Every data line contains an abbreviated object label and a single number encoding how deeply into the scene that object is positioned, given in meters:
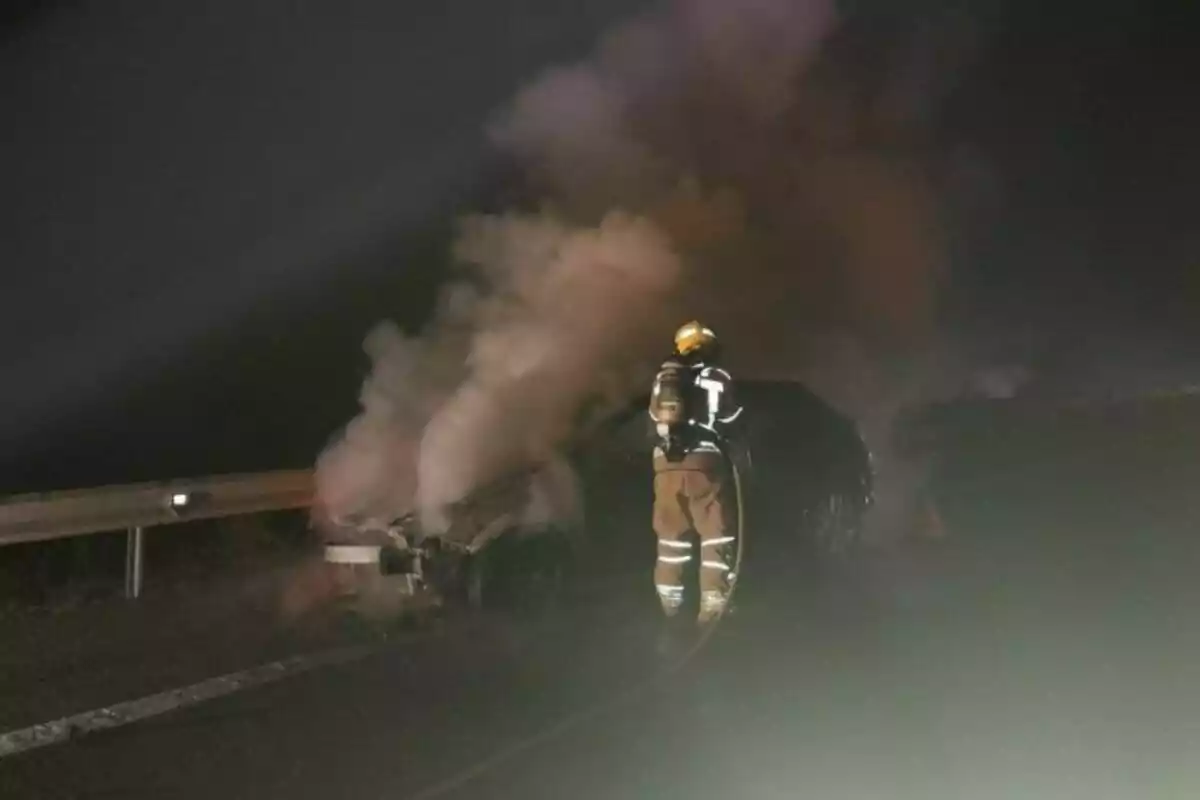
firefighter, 8.18
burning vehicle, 8.66
